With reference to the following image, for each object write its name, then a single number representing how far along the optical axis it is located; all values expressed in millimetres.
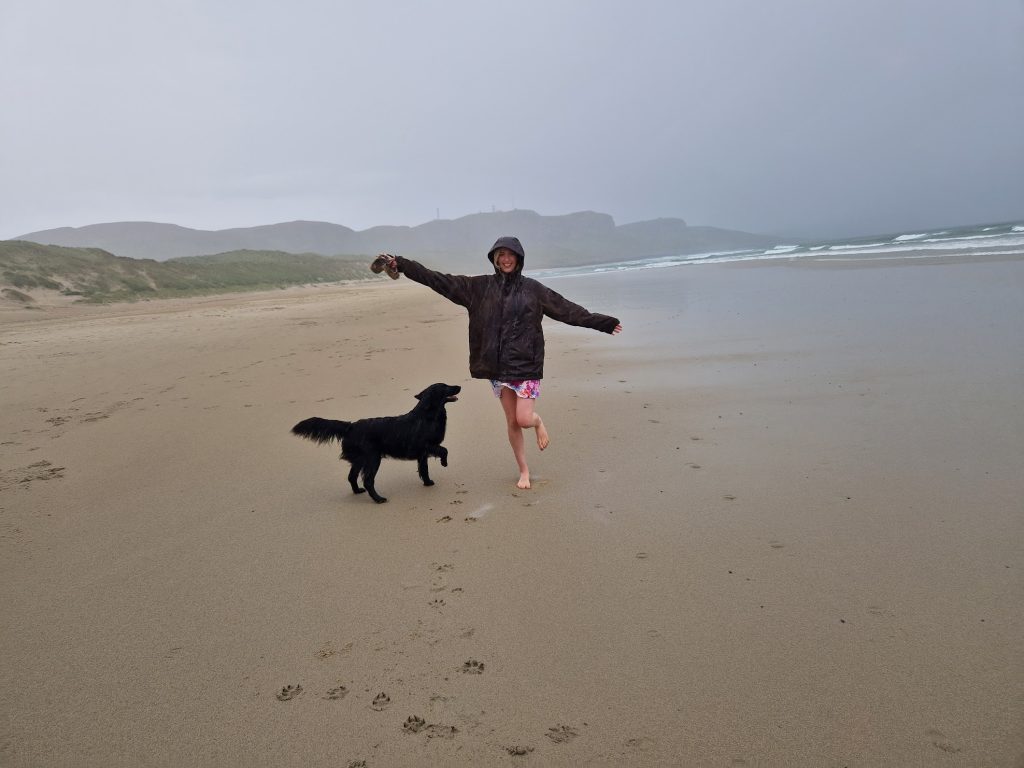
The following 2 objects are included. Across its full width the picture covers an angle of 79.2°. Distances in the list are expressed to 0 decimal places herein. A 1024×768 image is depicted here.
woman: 4512
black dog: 4492
